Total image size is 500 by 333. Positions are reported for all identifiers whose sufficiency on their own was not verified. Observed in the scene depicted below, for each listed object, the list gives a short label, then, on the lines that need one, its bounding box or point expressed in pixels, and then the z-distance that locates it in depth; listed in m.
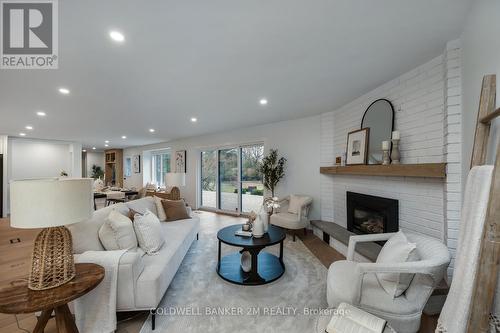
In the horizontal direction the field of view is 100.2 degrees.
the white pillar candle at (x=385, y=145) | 2.54
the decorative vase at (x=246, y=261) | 2.54
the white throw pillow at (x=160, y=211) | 3.46
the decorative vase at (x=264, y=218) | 2.71
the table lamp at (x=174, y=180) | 5.25
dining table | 5.75
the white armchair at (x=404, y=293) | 1.41
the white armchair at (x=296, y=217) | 3.76
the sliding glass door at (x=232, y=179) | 5.57
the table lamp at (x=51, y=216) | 1.20
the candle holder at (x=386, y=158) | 2.54
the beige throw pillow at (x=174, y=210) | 3.51
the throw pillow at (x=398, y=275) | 1.54
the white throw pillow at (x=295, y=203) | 3.97
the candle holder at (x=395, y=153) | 2.44
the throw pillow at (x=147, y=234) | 2.20
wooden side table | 1.12
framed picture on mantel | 3.03
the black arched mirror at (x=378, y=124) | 2.69
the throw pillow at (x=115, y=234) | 1.97
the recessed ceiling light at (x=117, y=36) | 1.62
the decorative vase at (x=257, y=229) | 2.61
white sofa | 1.70
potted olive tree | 4.59
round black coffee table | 2.40
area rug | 1.77
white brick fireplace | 1.87
